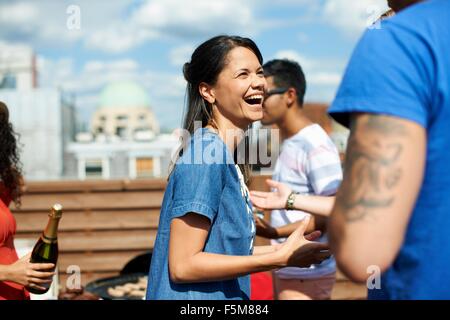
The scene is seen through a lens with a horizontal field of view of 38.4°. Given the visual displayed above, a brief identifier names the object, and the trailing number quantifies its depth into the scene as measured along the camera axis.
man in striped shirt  4.18
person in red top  3.01
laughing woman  2.20
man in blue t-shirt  1.36
